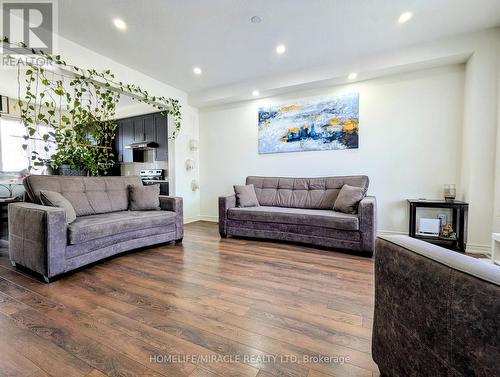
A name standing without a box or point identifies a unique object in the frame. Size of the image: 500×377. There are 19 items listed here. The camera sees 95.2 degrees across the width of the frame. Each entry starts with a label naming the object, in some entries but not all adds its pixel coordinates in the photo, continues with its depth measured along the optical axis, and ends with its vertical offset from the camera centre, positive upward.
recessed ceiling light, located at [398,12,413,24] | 2.42 +1.78
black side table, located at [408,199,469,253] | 2.83 -0.51
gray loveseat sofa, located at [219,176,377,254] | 2.76 -0.47
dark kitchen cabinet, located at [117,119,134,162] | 5.44 +1.02
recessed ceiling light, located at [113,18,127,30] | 2.53 +1.76
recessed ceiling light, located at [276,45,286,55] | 3.05 +1.79
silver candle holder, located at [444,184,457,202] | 2.98 -0.13
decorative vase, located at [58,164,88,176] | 3.45 +0.11
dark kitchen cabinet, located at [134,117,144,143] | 5.21 +1.15
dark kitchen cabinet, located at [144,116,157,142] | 5.02 +1.12
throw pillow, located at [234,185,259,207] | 3.68 -0.27
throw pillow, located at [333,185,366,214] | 3.01 -0.23
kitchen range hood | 4.91 +0.74
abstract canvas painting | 3.65 +0.96
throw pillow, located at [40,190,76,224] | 2.26 -0.23
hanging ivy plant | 2.84 +0.85
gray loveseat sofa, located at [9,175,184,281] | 1.98 -0.48
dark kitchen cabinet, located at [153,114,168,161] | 4.80 +0.93
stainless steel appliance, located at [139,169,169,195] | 4.95 +0.03
